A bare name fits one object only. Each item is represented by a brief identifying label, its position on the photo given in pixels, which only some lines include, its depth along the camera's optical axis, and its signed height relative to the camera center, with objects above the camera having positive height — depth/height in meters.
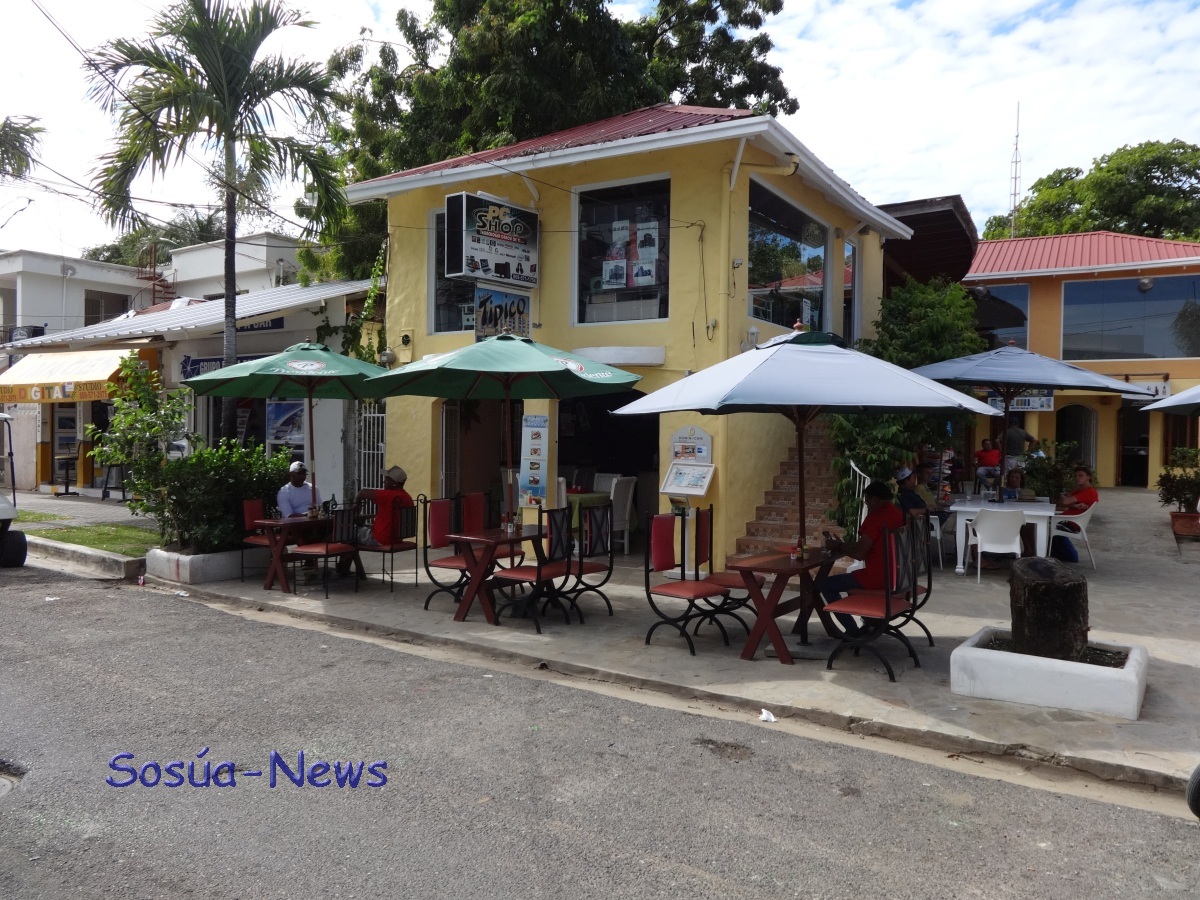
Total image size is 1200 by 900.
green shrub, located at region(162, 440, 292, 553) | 9.69 -0.62
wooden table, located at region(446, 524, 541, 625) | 7.72 -1.06
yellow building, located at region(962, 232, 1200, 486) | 22.11 +3.15
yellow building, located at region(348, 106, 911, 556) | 10.09 +2.34
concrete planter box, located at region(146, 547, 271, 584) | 9.60 -1.42
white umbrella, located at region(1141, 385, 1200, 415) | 10.05 +0.51
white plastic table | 9.53 -0.78
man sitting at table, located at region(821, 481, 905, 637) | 6.36 -0.68
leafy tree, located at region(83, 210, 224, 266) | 33.03 +8.18
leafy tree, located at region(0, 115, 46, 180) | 13.71 +4.63
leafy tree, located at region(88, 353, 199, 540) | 10.09 +0.02
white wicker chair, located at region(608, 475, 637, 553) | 12.22 -0.88
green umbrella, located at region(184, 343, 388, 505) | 9.04 +0.66
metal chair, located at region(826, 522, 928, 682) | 6.01 -1.11
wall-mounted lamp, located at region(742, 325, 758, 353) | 10.34 +1.23
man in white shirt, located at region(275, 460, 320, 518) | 9.59 -0.62
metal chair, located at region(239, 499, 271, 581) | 9.37 -0.90
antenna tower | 34.66 +9.45
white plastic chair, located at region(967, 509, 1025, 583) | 9.34 -0.94
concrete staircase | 10.33 -0.75
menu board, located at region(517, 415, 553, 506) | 11.21 -0.25
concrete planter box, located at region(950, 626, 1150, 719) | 5.16 -1.44
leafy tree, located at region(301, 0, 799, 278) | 16.80 +7.58
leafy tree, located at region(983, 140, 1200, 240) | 29.48 +8.78
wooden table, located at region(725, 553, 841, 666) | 6.41 -1.13
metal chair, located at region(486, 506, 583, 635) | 7.56 -1.16
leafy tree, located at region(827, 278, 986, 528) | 9.64 +1.17
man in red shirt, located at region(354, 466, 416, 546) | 8.86 -0.72
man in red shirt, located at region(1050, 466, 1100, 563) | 10.41 -0.73
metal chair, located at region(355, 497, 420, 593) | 8.89 -0.93
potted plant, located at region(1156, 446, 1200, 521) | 13.17 -0.58
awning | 16.09 +1.14
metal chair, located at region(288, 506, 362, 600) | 8.96 -1.02
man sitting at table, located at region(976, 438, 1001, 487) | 12.17 -0.25
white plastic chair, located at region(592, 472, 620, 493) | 13.01 -0.60
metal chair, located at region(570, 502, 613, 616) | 7.86 -0.91
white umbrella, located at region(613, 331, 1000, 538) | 5.79 +0.40
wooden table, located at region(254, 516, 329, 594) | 9.12 -1.04
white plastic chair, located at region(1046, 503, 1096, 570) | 10.00 -0.87
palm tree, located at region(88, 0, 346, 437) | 11.06 +4.45
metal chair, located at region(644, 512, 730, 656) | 6.72 -1.12
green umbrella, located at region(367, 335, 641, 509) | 7.61 +0.61
